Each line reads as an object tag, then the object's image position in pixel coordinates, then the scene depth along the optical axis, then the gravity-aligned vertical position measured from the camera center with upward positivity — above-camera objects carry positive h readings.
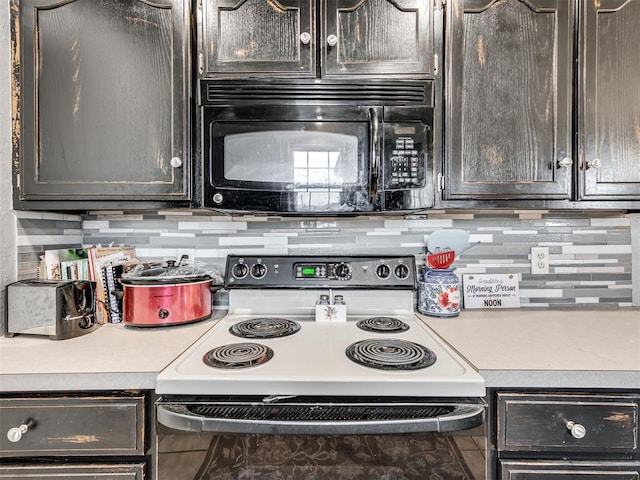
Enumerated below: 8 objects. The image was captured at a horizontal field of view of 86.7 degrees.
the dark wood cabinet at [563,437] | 0.86 -0.53
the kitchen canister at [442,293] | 1.37 -0.25
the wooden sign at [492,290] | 1.51 -0.26
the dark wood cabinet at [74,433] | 0.86 -0.50
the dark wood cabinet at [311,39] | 1.16 +0.67
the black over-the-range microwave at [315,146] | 1.14 +0.29
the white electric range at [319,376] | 0.80 -0.36
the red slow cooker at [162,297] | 1.19 -0.22
